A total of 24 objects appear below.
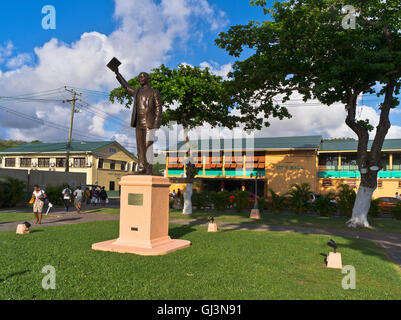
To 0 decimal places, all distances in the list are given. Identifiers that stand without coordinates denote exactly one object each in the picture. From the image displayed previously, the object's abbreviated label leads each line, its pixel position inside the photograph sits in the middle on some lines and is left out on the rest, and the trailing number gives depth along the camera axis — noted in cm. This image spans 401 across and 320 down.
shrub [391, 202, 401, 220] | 2017
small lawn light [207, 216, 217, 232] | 1245
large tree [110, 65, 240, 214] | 1836
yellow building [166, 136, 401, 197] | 3381
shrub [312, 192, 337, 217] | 2086
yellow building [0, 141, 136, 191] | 4251
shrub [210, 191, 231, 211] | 2405
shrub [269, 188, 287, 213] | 2250
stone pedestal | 789
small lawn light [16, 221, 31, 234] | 1040
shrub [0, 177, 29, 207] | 2214
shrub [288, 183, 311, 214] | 2183
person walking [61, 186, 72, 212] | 1938
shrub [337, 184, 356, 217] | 1991
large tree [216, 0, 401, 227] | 1418
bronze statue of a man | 895
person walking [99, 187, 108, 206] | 2686
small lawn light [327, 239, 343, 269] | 690
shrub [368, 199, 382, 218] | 1983
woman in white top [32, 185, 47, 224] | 1330
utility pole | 3139
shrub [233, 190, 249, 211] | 2355
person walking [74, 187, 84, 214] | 1905
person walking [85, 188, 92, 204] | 2811
